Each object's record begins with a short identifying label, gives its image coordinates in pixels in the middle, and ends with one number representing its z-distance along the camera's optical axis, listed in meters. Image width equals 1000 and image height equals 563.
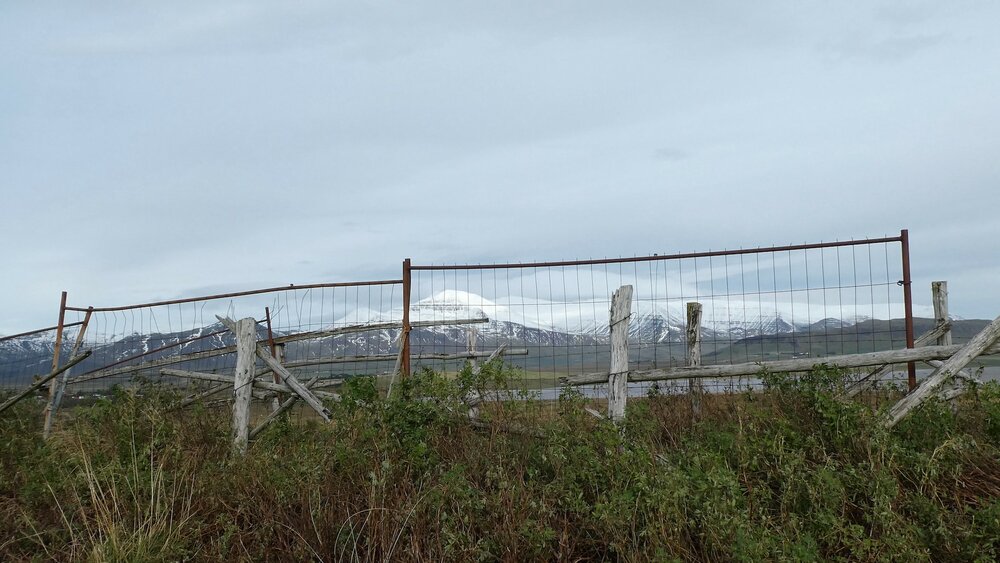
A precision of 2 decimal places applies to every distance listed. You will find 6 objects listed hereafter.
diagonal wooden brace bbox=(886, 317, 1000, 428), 6.50
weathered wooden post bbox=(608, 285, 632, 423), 6.88
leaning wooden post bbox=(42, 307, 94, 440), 10.46
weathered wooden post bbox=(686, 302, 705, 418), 8.61
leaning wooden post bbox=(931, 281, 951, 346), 9.65
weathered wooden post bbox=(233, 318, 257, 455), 7.69
